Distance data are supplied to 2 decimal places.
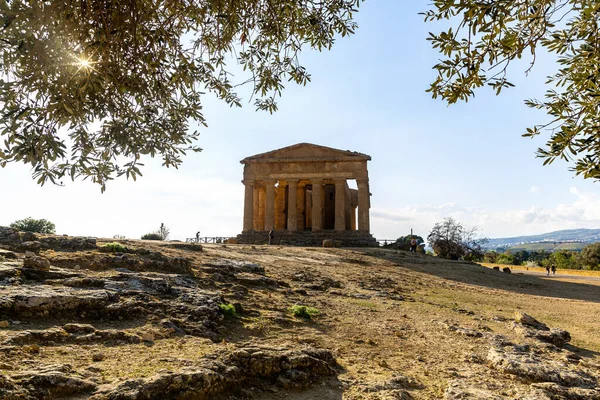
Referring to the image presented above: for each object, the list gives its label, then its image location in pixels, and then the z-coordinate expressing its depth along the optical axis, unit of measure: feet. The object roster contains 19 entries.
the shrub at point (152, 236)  92.70
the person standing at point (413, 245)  99.35
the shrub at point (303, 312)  23.58
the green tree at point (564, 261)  188.75
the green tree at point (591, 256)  169.78
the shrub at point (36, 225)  79.36
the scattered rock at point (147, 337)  16.17
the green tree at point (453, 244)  134.51
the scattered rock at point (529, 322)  27.07
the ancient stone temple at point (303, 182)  113.60
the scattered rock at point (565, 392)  15.06
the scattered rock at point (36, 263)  20.42
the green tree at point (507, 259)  197.26
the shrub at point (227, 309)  21.22
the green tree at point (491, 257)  197.47
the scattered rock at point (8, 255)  22.35
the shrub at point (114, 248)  28.91
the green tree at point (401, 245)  104.95
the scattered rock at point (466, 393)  14.28
